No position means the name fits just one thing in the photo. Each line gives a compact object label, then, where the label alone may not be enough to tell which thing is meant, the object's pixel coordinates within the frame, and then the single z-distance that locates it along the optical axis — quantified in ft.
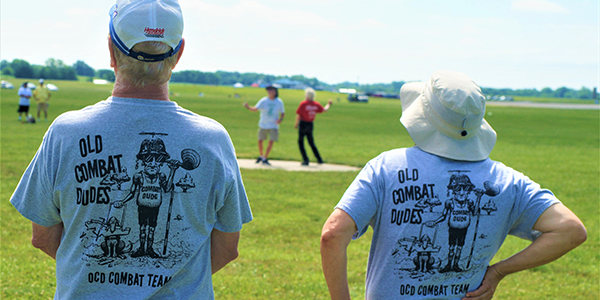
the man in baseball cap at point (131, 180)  5.90
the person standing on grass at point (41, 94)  78.23
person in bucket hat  6.97
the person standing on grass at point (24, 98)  75.15
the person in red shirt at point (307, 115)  44.09
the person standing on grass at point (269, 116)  44.06
